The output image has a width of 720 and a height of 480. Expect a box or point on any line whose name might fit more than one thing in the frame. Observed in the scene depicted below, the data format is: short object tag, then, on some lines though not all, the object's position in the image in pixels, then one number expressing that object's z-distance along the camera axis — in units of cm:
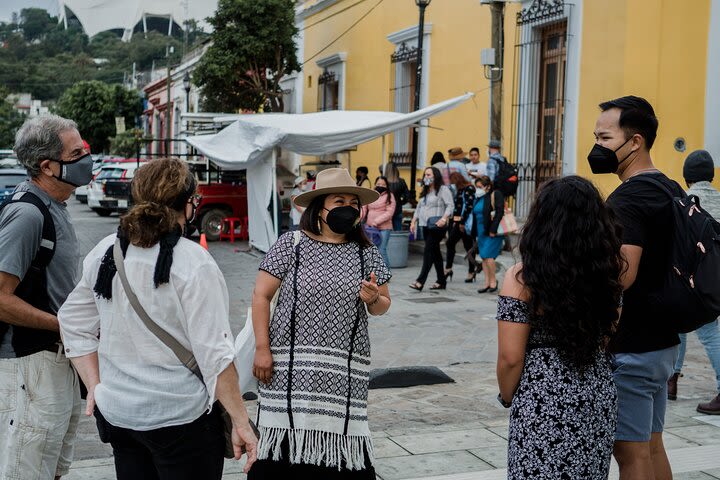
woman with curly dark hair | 307
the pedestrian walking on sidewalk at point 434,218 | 1241
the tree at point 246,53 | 2372
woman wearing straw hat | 385
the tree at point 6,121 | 6831
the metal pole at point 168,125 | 4112
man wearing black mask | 357
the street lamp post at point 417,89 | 1728
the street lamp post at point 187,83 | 3080
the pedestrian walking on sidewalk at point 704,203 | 634
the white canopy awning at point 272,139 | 1505
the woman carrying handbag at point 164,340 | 294
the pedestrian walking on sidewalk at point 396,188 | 1527
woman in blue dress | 1193
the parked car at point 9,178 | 1753
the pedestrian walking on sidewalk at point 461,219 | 1269
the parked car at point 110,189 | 2441
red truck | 1903
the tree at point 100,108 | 6450
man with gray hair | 347
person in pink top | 1393
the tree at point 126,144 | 4994
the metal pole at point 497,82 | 1430
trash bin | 1477
